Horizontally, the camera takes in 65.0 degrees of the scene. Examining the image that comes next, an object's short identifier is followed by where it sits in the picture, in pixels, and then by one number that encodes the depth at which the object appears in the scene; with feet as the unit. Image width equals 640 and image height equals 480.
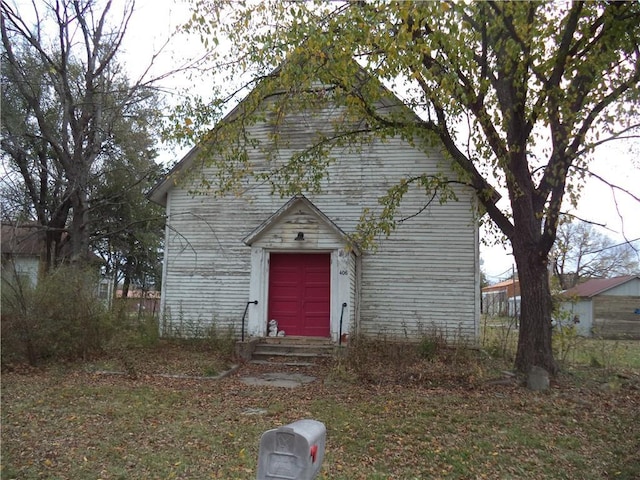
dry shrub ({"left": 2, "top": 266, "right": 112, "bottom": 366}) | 32.04
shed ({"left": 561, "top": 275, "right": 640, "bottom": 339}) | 98.58
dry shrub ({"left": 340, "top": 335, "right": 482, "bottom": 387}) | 30.01
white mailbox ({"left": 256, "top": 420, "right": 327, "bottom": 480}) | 7.16
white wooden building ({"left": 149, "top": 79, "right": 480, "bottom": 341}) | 41.78
